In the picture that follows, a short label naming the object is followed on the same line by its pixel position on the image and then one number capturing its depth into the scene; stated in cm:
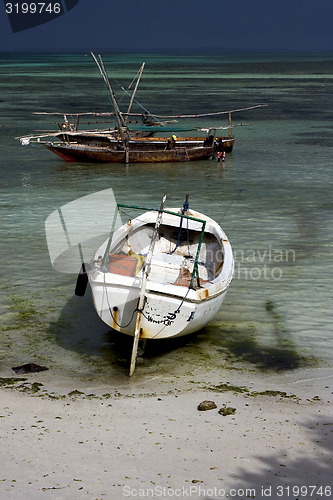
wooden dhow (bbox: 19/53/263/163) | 3306
